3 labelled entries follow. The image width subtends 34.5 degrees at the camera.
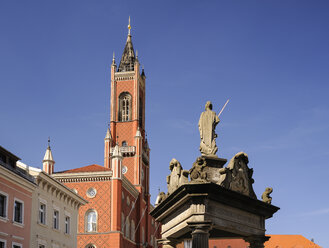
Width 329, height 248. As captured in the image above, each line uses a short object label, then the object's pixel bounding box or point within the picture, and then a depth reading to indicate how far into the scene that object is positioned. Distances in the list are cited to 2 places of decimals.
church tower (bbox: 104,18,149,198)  70.89
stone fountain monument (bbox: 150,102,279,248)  11.82
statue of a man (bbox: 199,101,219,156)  13.28
